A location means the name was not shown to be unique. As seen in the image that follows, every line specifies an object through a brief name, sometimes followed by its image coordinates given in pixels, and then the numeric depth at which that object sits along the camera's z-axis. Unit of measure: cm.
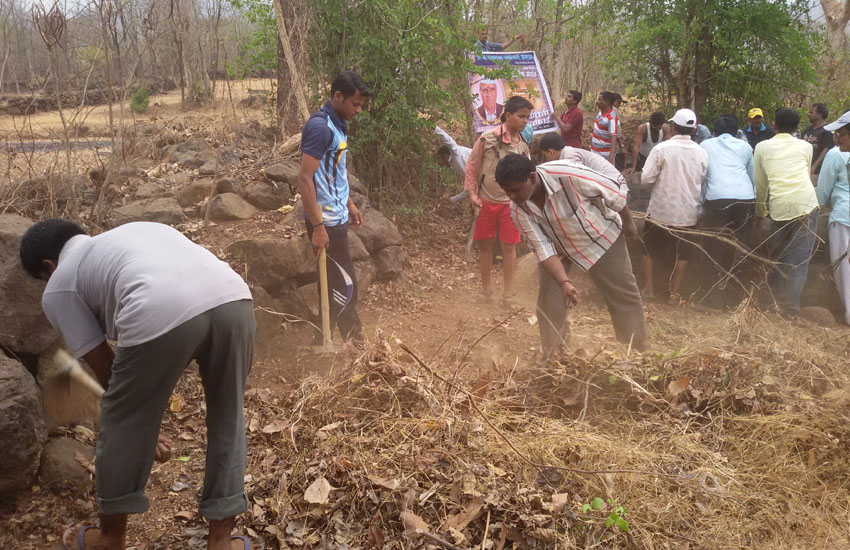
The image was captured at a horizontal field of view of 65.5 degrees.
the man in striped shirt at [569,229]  400
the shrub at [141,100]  1435
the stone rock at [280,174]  678
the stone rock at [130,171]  657
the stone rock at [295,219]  601
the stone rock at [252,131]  858
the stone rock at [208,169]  689
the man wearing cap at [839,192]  596
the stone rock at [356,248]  630
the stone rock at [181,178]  673
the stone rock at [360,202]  702
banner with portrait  892
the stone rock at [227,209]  606
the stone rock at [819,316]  634
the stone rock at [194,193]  635
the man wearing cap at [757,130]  835
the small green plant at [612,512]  276
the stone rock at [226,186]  644
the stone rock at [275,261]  535
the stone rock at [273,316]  506
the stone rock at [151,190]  627
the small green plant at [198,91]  1448
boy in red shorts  609
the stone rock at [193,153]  735
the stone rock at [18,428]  298
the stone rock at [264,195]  648
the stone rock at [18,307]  362
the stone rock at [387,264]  689
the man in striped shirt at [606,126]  838
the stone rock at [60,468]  328
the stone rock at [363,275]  633
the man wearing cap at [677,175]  606
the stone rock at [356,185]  719
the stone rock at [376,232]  676
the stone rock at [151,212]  556
